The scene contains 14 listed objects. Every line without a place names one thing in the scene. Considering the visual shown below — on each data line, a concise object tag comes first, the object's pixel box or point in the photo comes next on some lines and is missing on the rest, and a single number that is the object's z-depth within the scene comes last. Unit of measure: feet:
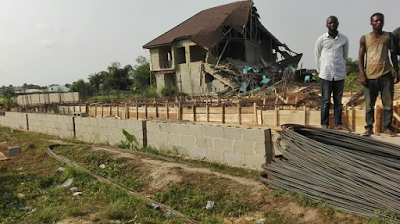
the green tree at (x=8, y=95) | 98.09
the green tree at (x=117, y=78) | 163.22
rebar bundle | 11.98
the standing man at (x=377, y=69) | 14.29
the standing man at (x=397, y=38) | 14.21
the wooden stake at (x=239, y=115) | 30.68
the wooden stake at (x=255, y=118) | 28.55
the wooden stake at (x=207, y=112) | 34.76
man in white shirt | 15.92
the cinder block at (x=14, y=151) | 31.71
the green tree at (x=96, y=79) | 184.90
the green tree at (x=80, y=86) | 162.11
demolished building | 82.33
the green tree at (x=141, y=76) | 147.33
